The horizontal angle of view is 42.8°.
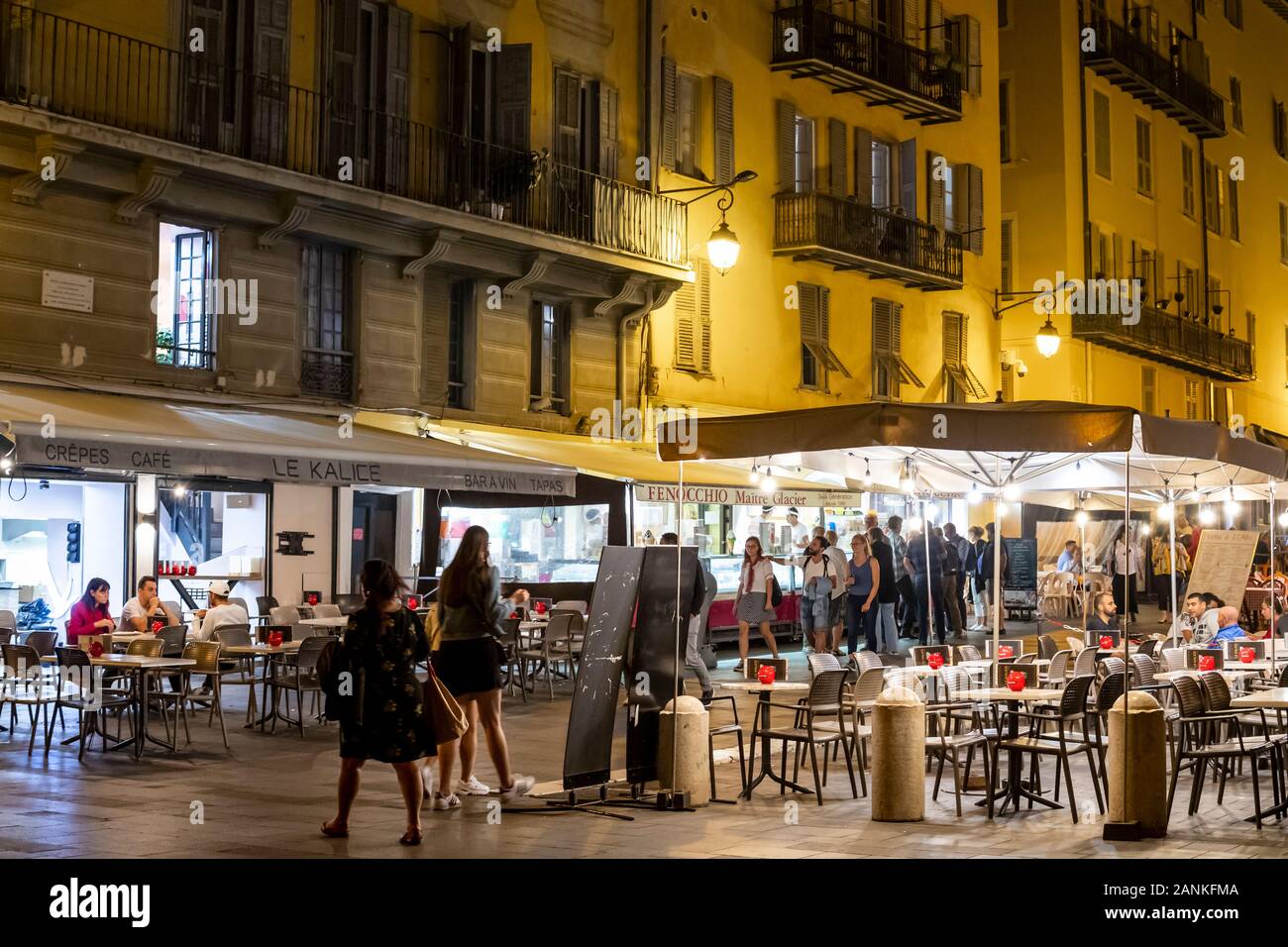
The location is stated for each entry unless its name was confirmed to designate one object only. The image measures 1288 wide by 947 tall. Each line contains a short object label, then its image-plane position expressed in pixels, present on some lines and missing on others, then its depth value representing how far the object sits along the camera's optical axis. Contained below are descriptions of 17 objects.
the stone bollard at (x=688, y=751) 11.34
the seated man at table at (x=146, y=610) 16.20
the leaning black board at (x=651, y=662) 11.56
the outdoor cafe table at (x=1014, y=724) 11.39
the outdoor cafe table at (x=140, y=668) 13.13
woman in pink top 15.70
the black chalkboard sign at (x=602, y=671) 11.20
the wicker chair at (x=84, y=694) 13.52
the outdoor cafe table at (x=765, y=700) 12.07
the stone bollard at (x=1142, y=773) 10.17
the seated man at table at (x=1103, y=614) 18.00
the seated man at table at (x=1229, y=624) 16.77
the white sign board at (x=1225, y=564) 17.36
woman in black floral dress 9.72
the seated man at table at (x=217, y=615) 16.08
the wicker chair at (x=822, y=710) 11.86
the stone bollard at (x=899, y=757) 10.84
